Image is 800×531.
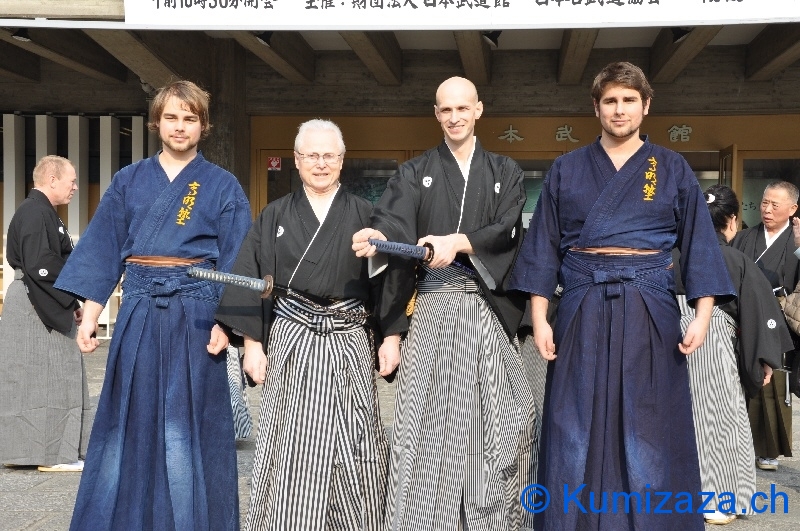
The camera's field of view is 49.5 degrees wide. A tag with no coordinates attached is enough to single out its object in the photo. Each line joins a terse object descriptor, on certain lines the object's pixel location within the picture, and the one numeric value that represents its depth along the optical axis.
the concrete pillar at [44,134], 10.39
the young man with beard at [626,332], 3.17
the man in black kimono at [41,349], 5.28
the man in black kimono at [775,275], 5.36
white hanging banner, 6.19
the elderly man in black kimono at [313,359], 3.35
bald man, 3.48
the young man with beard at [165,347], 3.39
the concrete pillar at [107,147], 10.37
